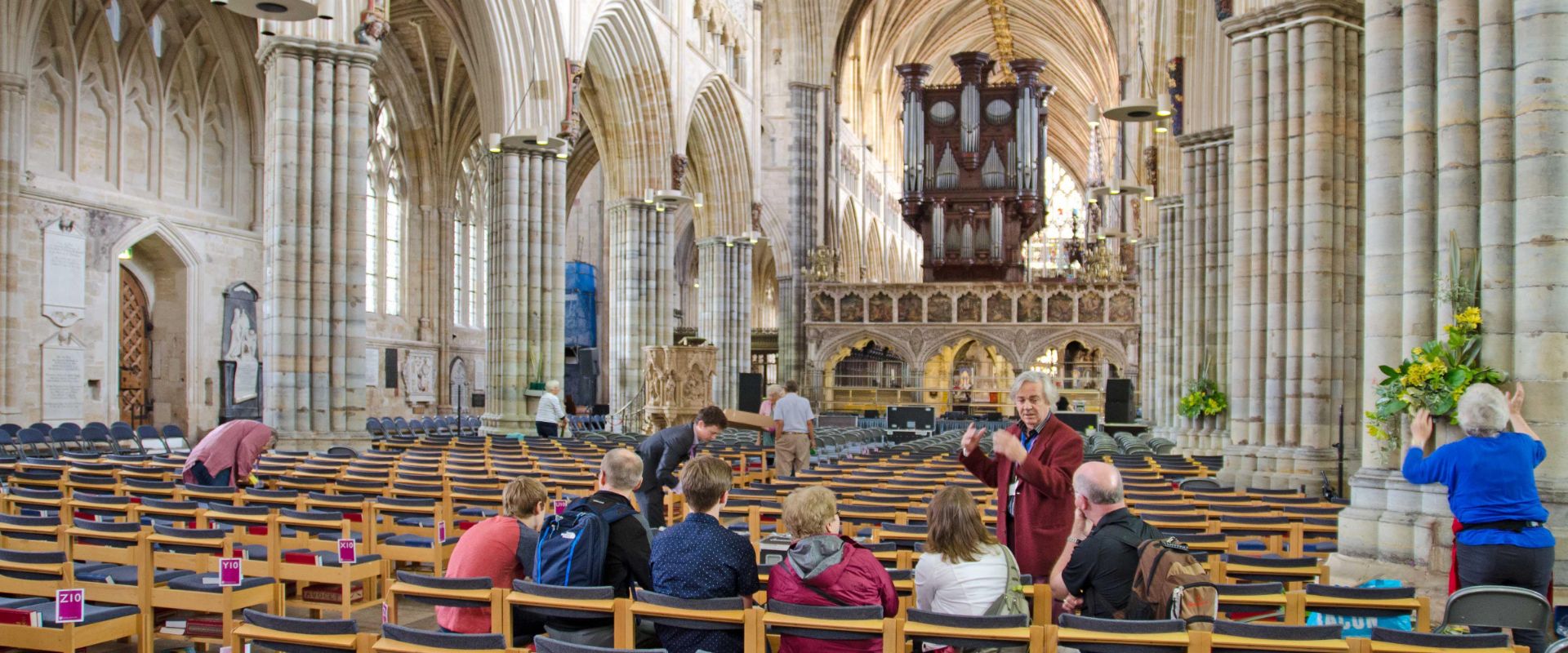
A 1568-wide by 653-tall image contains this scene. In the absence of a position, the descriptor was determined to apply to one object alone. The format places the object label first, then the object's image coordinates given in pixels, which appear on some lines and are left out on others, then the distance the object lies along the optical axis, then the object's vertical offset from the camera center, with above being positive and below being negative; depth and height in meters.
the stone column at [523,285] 22.62 +1.00
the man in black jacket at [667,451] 7.54 -0.69
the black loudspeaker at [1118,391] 26.05 -1.08
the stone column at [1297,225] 12.33 +1.17
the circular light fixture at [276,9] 10.38 +2.79
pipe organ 41.62 +5.90
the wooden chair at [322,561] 6.34 -1.20
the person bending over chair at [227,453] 9.61 -0.89
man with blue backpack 4.81 -0.79
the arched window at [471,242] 34.91 +2.74
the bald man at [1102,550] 4.29 -0.73
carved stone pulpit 19.89 -0.70
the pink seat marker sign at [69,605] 4.77 -1.04
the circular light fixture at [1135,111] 16.16 +3.08
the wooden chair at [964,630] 4.02 -0.95
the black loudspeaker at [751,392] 28.75 -1.22
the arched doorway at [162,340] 24.42 -0.04
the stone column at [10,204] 20.22 +2.19
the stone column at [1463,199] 7.05 +0.87
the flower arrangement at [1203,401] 17.30 -0.85
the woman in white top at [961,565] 4.32 -0.79
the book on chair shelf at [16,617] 5.07 -1.15
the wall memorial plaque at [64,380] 21.45 -0.73
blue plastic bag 4.88 -1.17
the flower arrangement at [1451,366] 7.32 -0.16
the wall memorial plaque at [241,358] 25.48 -0.41
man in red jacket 5.20 -0.58
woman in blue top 5.42 -0.71
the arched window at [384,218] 31.14 +3.09
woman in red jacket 4.39 -0.82
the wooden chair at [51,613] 4.84 -1.16
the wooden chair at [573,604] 4.45 -0.97
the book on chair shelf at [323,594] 7.01 -1.46
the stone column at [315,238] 15.68 +1.30
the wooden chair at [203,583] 5.63 -1.18
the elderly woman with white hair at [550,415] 19.16 -1.19
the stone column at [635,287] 29.53 +1.26
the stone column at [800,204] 37.50 +4.14
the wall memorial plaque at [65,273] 21.47 +1.14
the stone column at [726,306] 34.72 +0.94
